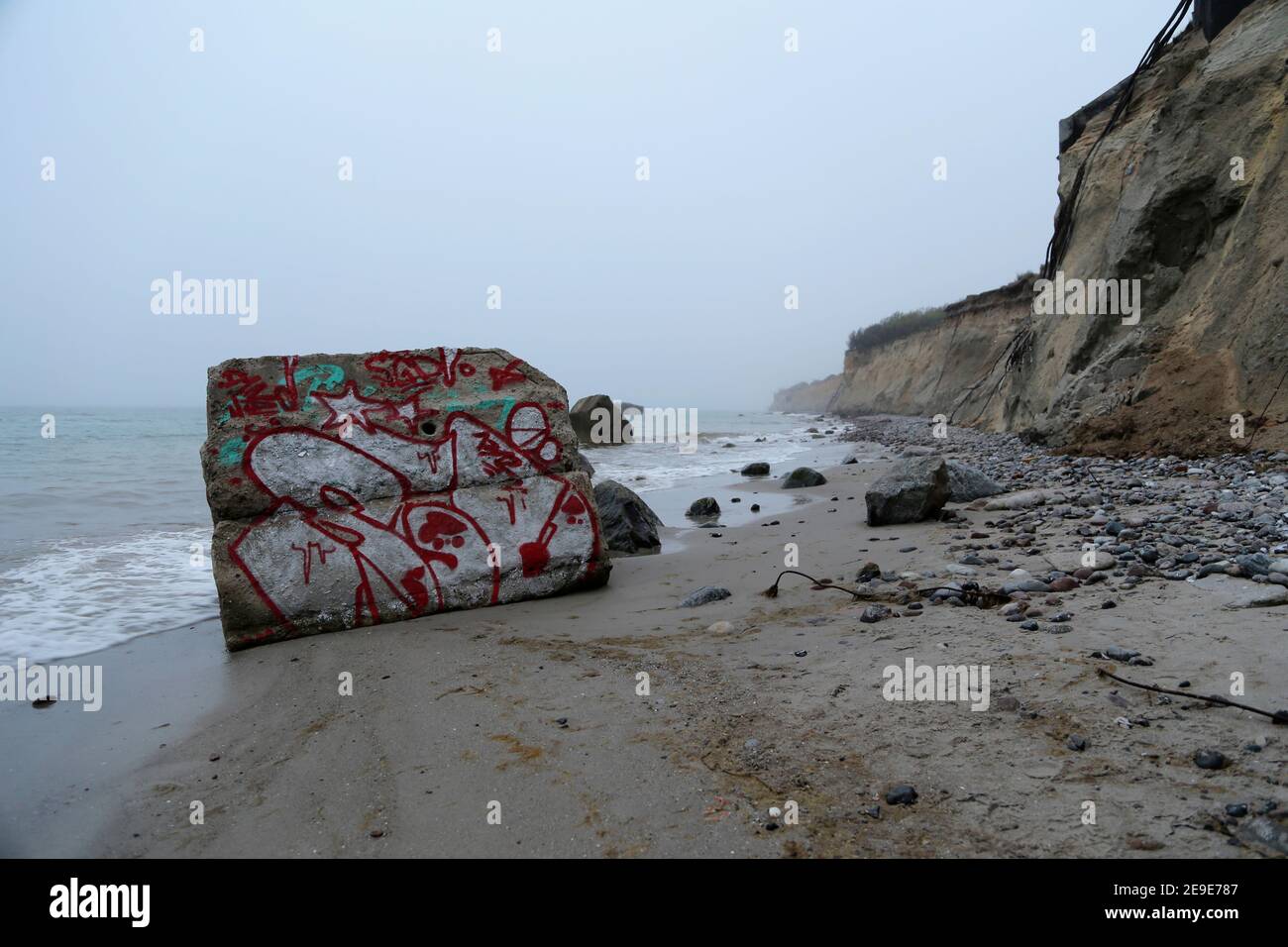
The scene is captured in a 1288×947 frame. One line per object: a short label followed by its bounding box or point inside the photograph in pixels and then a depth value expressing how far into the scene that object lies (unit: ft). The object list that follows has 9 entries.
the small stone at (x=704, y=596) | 15.52
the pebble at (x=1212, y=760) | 6.64
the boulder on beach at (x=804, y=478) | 36.78
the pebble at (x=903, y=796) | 6.87
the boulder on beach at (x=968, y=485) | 23.43
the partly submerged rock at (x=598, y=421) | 75.36
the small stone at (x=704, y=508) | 29.78
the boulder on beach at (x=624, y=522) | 22.80
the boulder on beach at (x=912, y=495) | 21.15
